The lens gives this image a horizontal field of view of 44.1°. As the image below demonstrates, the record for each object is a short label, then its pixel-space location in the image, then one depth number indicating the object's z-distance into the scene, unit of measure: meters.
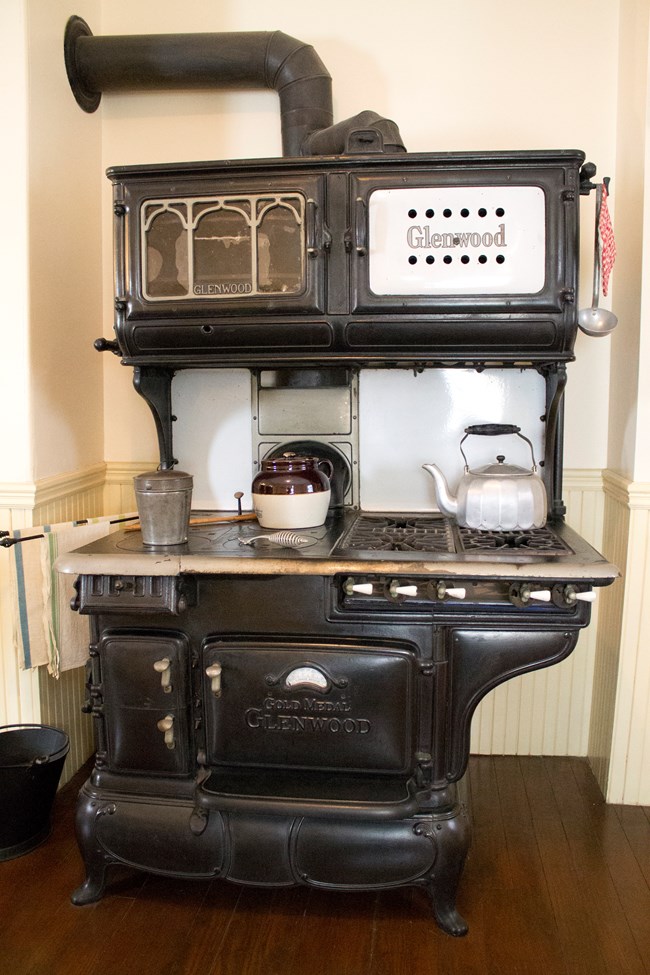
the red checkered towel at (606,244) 2.05
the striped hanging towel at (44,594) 2.10
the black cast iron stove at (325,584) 1.79
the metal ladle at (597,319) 2.08
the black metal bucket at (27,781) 2.02
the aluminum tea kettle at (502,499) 2.02
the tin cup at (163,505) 1.89
